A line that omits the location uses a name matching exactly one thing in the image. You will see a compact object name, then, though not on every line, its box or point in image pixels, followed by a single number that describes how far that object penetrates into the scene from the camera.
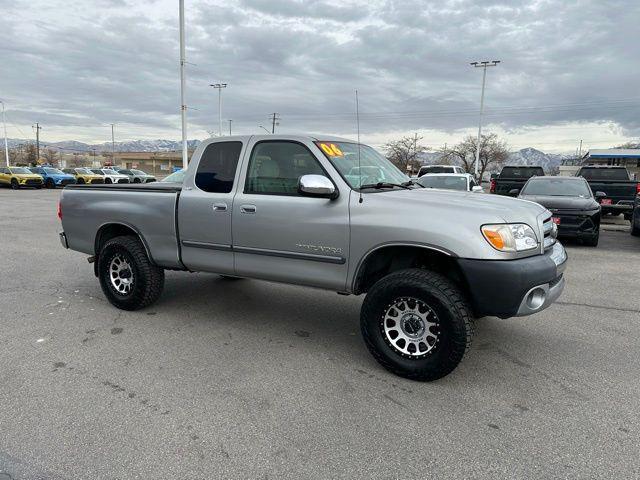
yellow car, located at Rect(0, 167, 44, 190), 32.72
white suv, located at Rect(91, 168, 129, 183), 38.88
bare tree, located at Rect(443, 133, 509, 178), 81.94
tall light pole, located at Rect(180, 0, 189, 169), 22.70
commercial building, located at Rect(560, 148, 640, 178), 39.91
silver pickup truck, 3.37
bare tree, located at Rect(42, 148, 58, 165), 96.28
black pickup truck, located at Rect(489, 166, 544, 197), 14.20
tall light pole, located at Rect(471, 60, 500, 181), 41.44
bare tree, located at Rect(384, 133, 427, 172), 72.81
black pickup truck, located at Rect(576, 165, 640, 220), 12.88
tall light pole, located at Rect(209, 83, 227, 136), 40.89
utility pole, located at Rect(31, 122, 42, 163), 85.52
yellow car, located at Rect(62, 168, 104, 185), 37.41
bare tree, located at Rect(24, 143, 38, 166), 89.58
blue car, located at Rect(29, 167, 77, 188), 34.97
